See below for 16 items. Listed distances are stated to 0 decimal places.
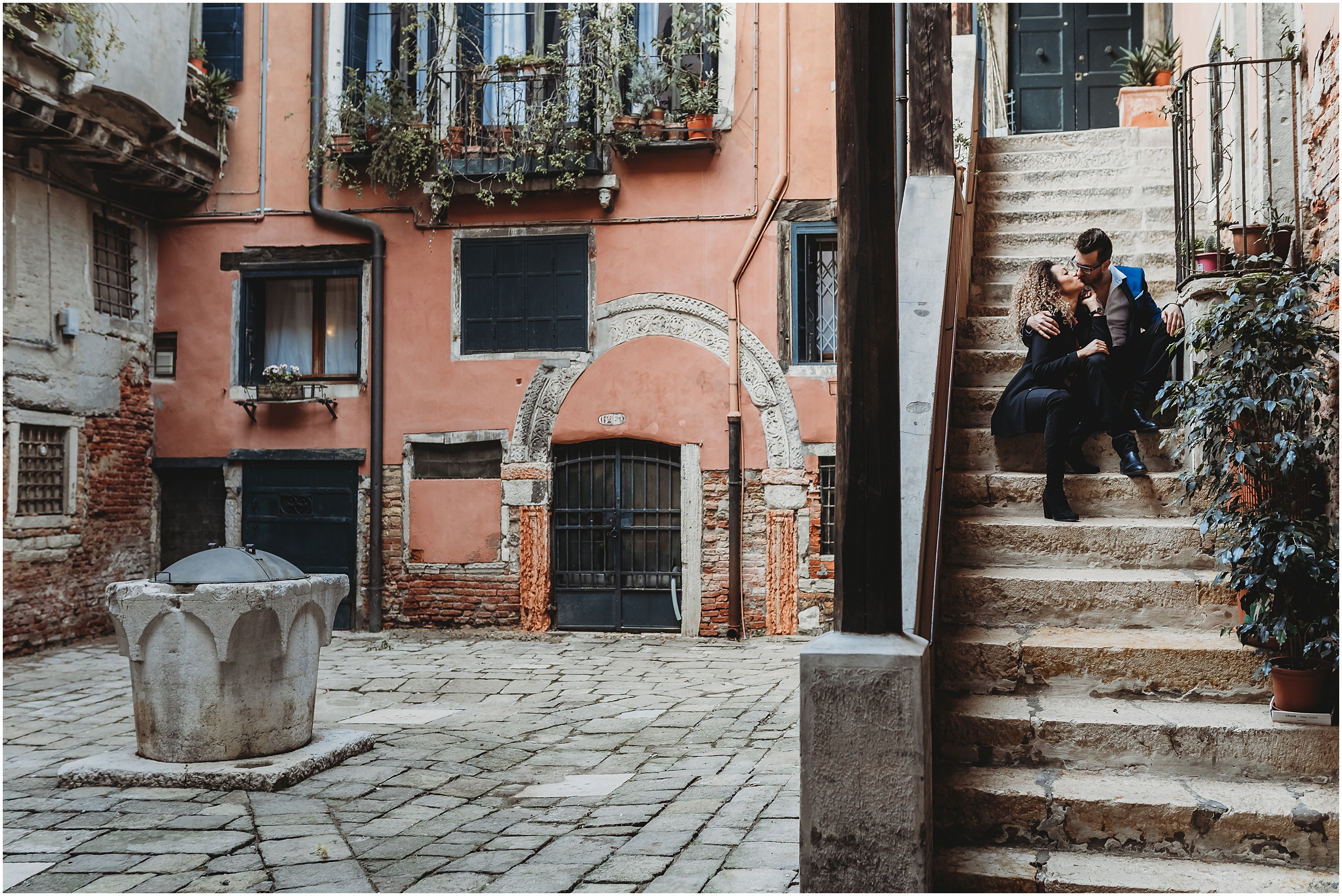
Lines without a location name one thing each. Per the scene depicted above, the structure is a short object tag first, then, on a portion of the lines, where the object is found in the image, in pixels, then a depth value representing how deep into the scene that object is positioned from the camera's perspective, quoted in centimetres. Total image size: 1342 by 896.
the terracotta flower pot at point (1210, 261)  509
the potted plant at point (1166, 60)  1149
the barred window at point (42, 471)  1070
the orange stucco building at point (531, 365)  1141
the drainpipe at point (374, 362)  1192
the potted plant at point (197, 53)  1217
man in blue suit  500
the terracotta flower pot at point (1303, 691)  347
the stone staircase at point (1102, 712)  320
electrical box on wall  1109
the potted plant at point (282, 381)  1211
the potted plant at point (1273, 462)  356
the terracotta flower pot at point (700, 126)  1139
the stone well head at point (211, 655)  545
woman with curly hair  464
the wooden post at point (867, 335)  307
